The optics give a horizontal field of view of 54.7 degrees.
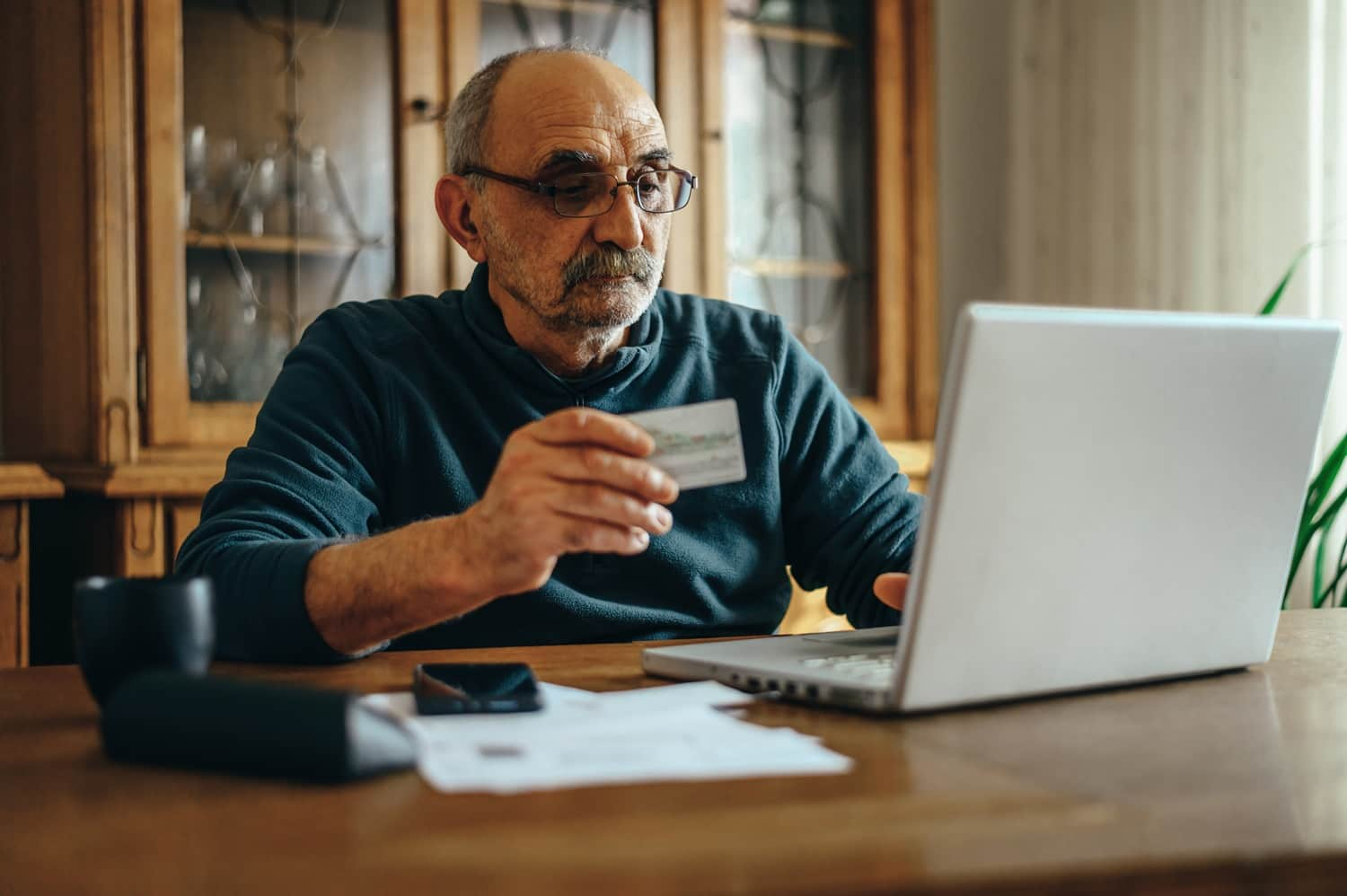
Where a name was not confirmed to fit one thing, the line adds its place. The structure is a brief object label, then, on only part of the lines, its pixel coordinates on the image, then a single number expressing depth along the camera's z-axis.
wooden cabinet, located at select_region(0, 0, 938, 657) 2.25
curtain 2.51
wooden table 0.53
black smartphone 0.81
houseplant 2.21
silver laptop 0.77
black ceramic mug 0.78
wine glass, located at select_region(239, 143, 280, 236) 2.42
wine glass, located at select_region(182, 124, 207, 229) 2.34
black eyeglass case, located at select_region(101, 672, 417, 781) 0.66
